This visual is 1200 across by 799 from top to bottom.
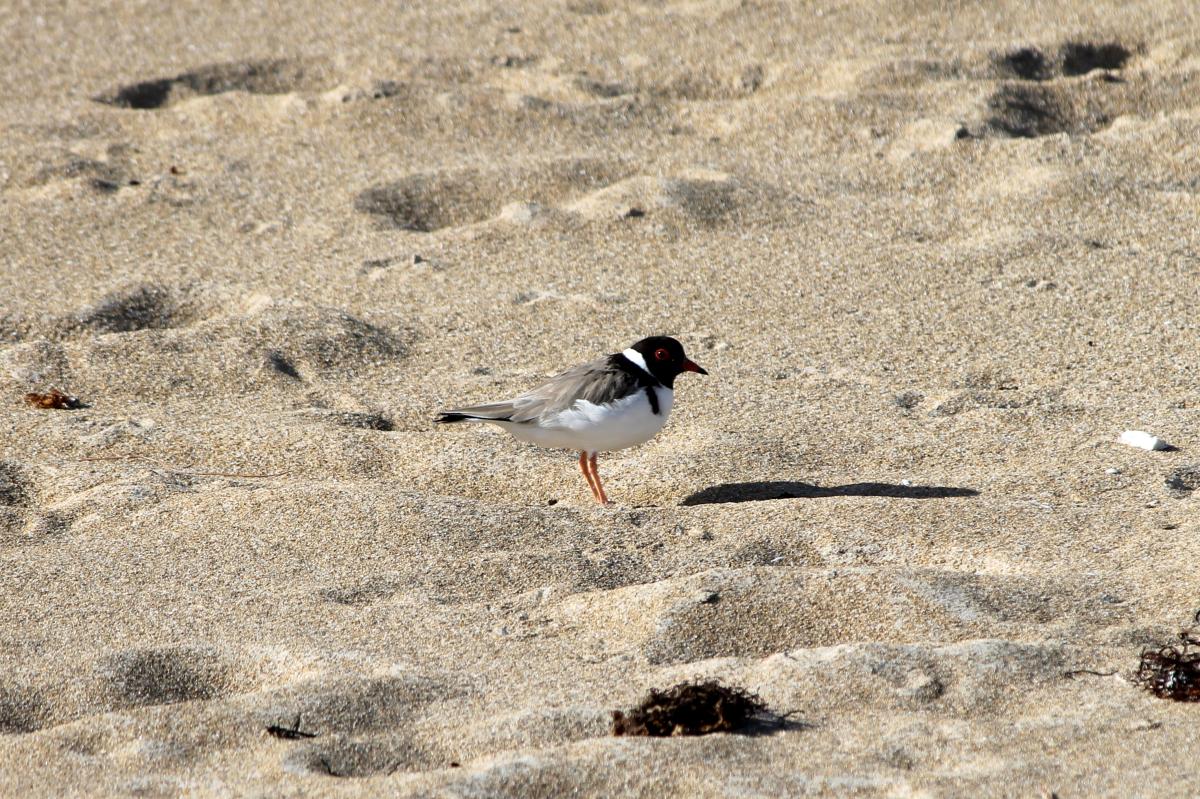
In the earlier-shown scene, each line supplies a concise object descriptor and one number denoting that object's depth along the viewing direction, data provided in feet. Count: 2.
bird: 31.09
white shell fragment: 31.45
